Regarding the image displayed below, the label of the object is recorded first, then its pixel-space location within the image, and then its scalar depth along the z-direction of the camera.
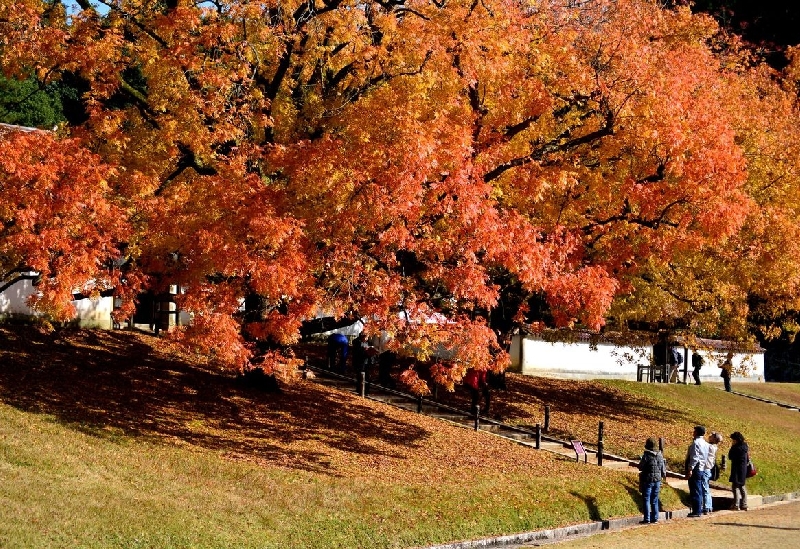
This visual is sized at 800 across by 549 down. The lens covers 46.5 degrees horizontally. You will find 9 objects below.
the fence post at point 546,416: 26.55
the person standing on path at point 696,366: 39.71
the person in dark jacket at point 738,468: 21.59
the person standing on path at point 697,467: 20.55
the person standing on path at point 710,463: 20.66
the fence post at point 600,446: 23.28
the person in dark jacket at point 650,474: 19.28
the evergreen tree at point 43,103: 48.28
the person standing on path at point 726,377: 40.53
